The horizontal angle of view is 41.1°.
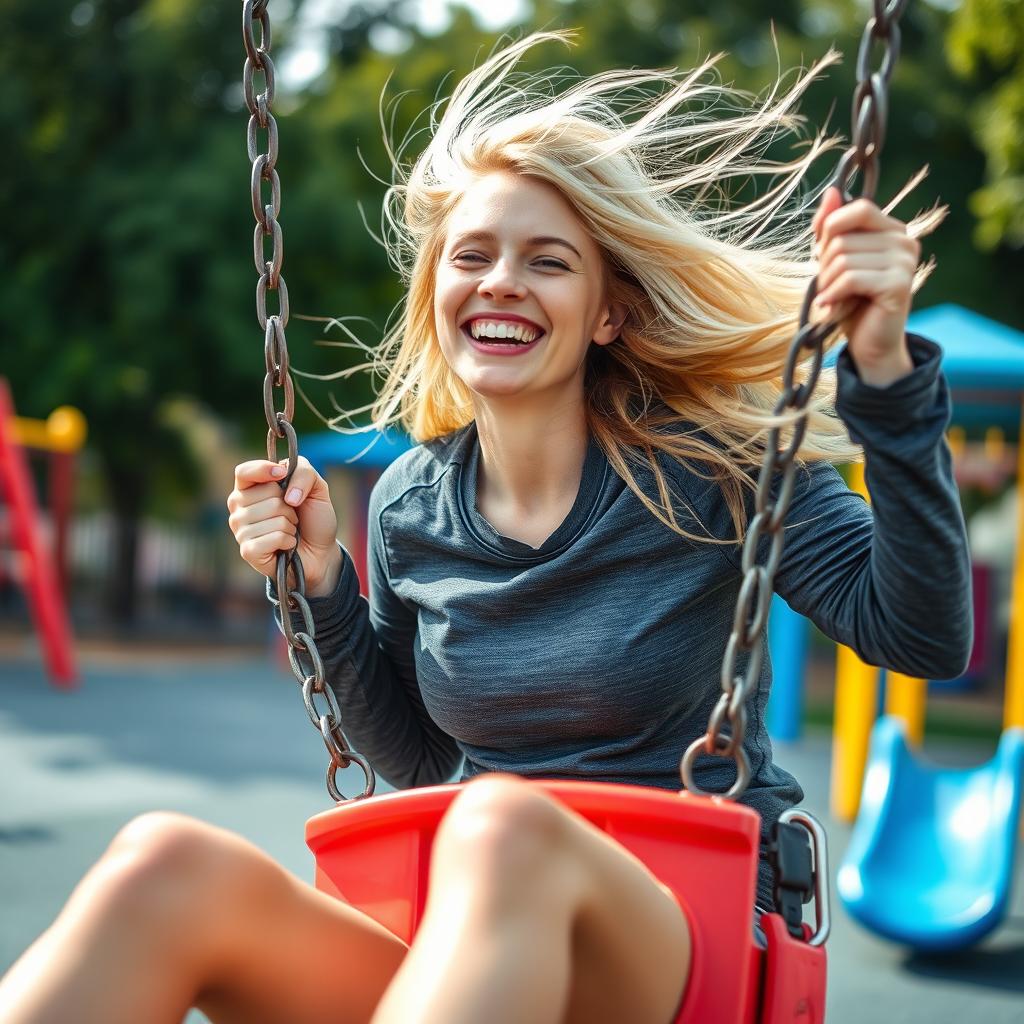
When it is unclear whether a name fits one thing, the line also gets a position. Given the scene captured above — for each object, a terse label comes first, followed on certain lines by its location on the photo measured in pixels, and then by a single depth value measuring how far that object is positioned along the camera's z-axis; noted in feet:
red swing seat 4.38
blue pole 22.76
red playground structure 27.66
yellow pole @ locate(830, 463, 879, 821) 18.44
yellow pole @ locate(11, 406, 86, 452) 33.50
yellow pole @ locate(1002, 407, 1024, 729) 16.28
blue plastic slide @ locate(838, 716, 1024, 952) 12.34
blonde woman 4.18
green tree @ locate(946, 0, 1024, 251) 25.30
